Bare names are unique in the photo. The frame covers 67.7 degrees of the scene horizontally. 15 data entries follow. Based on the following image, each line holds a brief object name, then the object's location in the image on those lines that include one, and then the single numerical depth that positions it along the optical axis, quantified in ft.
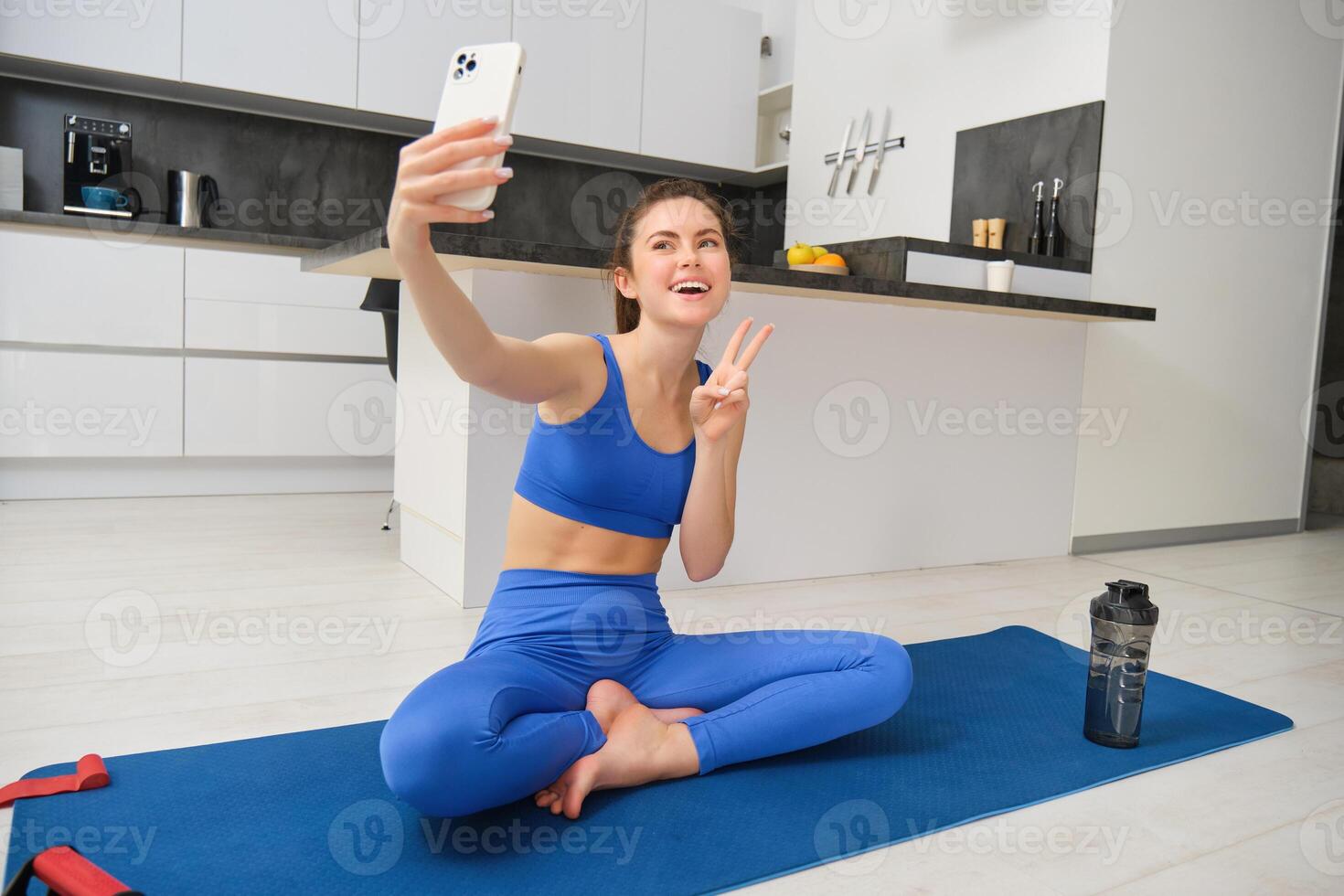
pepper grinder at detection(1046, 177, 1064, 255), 11.38
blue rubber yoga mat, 3.65
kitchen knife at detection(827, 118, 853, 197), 14.47
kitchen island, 7.53
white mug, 10.21
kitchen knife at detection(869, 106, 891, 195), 13.89
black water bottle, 4.93
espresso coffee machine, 12.41
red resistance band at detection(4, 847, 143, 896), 3.04
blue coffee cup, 12.37
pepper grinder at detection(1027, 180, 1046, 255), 11.43
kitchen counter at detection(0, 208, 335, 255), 11.55
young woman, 4.30
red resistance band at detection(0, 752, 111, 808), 4.06
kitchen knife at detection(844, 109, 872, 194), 14.21
